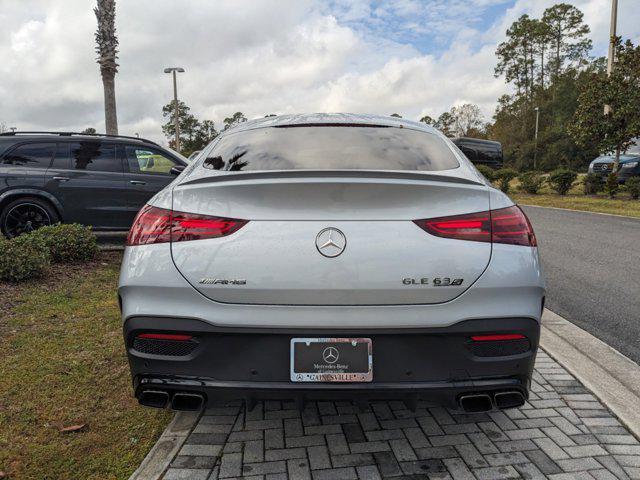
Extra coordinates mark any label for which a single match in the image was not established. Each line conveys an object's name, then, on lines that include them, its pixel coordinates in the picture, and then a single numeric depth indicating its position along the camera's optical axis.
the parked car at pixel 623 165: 18.75
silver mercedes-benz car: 2.13
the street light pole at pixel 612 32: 18.84
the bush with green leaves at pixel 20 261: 5.54
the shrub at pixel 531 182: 20.66
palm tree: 13.27
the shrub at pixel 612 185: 17.50
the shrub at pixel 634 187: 16.58
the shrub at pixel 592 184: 18.83
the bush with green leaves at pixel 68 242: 6.49
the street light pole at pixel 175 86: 30.72
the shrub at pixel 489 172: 21.27
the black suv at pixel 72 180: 7.93
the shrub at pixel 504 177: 21.62
